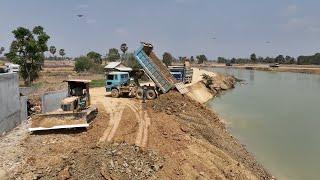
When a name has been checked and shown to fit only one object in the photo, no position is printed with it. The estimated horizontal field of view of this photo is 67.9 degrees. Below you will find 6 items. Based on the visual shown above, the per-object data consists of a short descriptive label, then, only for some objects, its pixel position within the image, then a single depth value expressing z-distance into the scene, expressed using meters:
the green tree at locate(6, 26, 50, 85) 23.84
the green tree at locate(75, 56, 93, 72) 46.00
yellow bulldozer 10.65
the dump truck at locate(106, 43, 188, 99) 17.66
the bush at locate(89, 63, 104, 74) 45.53
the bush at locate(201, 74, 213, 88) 32.95
